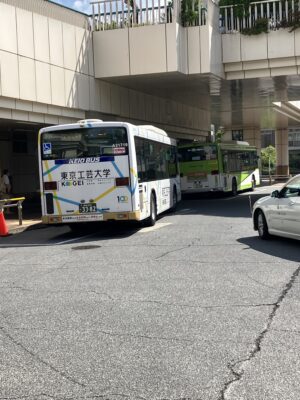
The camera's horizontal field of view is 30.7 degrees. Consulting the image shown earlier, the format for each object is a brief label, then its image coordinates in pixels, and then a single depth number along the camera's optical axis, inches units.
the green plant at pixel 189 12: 859.1
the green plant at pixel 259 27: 872.9
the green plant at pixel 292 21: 854.3
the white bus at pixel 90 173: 558.9
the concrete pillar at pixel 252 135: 2298.2
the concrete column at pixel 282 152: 2443.4
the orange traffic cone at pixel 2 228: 623.8
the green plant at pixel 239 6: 896.3
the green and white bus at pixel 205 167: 1125.7
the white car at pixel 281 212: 423.5
